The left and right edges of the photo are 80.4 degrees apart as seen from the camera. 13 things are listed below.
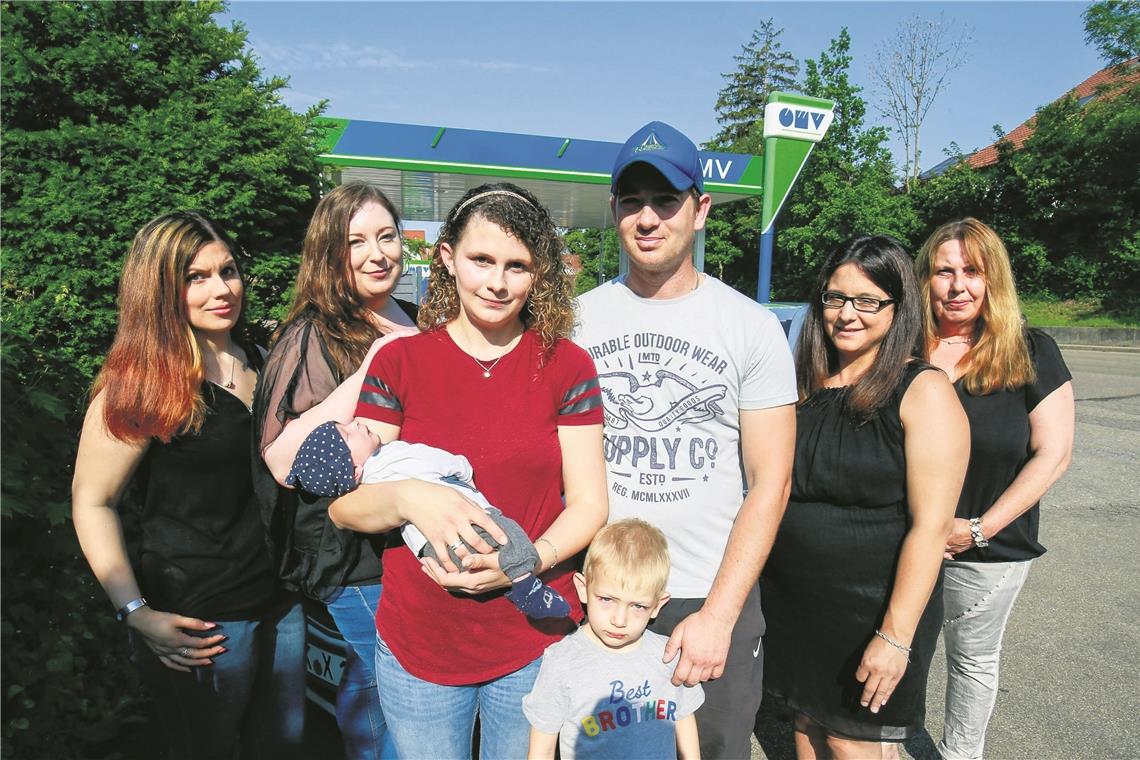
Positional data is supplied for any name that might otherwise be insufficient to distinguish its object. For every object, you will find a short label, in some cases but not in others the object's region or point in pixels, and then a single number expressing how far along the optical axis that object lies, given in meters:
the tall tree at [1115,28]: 27.30
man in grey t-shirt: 2.00
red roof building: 25.95
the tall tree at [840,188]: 27.30
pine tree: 51.69
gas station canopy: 8.97
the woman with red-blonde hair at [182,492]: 2.03
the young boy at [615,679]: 1.82
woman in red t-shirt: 1.78
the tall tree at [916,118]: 34.81
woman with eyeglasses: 2.10
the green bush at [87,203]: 2.38
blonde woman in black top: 2.68
